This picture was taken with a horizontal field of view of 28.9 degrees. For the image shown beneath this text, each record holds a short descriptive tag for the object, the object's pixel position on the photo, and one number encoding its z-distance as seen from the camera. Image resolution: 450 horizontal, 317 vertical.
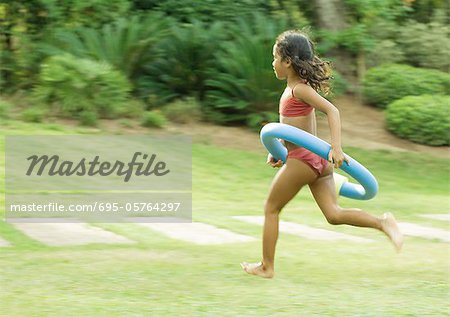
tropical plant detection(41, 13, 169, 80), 14.61
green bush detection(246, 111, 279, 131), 14.26
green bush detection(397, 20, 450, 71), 17.34
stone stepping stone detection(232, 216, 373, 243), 7.79
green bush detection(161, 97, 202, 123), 14.37
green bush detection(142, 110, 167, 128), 13.76
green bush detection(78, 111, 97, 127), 13.30
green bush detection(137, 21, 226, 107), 14.90
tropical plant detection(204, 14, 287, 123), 14.36
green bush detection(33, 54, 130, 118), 13.50
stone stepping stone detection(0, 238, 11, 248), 6.83
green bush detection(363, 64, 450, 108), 15.96
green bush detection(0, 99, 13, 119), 13.15
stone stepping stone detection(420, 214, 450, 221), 9.32
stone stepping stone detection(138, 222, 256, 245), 7.50
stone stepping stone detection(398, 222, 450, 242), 8.09
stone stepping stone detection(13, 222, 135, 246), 7.13
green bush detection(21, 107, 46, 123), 13.05
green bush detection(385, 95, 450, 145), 14.76
